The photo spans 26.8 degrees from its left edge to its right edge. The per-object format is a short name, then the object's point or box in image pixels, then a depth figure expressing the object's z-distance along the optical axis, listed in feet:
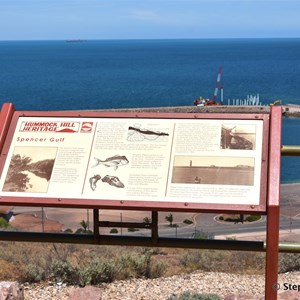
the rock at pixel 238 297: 15.23
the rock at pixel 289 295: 15.09
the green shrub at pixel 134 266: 18.28
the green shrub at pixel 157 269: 18.58
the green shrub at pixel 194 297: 15.37
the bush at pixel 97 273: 17.57
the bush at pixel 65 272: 17.92
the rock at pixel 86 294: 15.52
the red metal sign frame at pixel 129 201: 10.94
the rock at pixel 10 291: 14.74
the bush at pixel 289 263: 19.76
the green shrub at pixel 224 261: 20.27
